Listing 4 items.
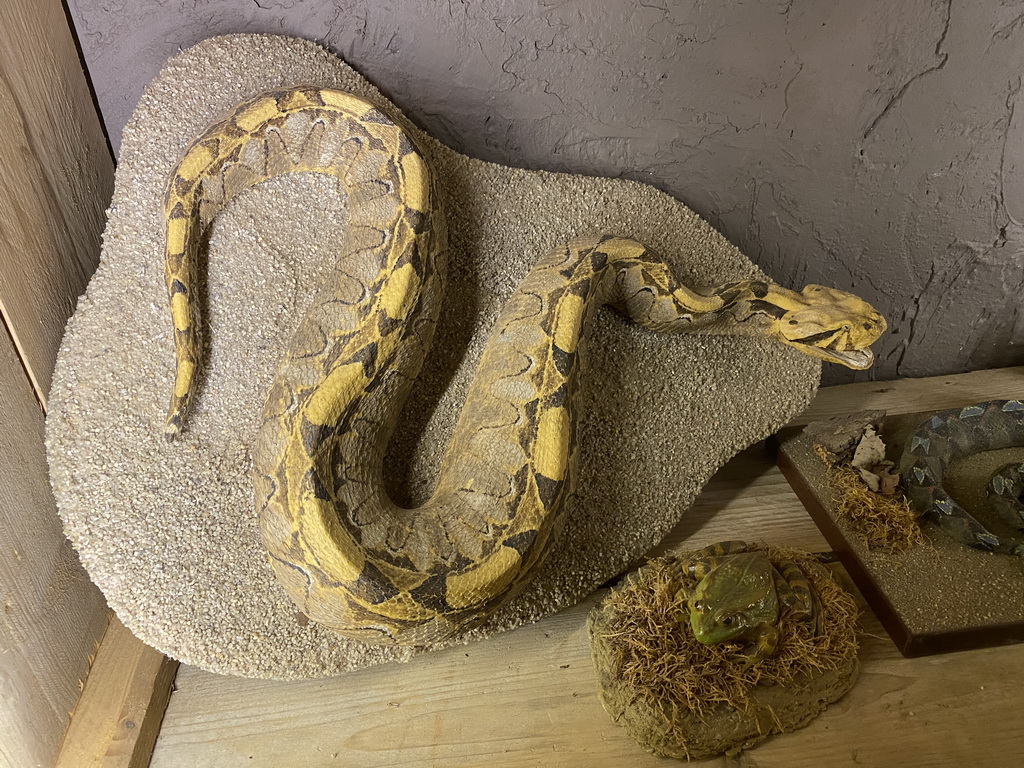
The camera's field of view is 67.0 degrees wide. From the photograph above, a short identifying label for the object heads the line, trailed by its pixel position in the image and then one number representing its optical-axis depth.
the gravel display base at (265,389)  0.50
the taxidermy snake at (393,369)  0.44
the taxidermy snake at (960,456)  0.57
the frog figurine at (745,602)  0.50
